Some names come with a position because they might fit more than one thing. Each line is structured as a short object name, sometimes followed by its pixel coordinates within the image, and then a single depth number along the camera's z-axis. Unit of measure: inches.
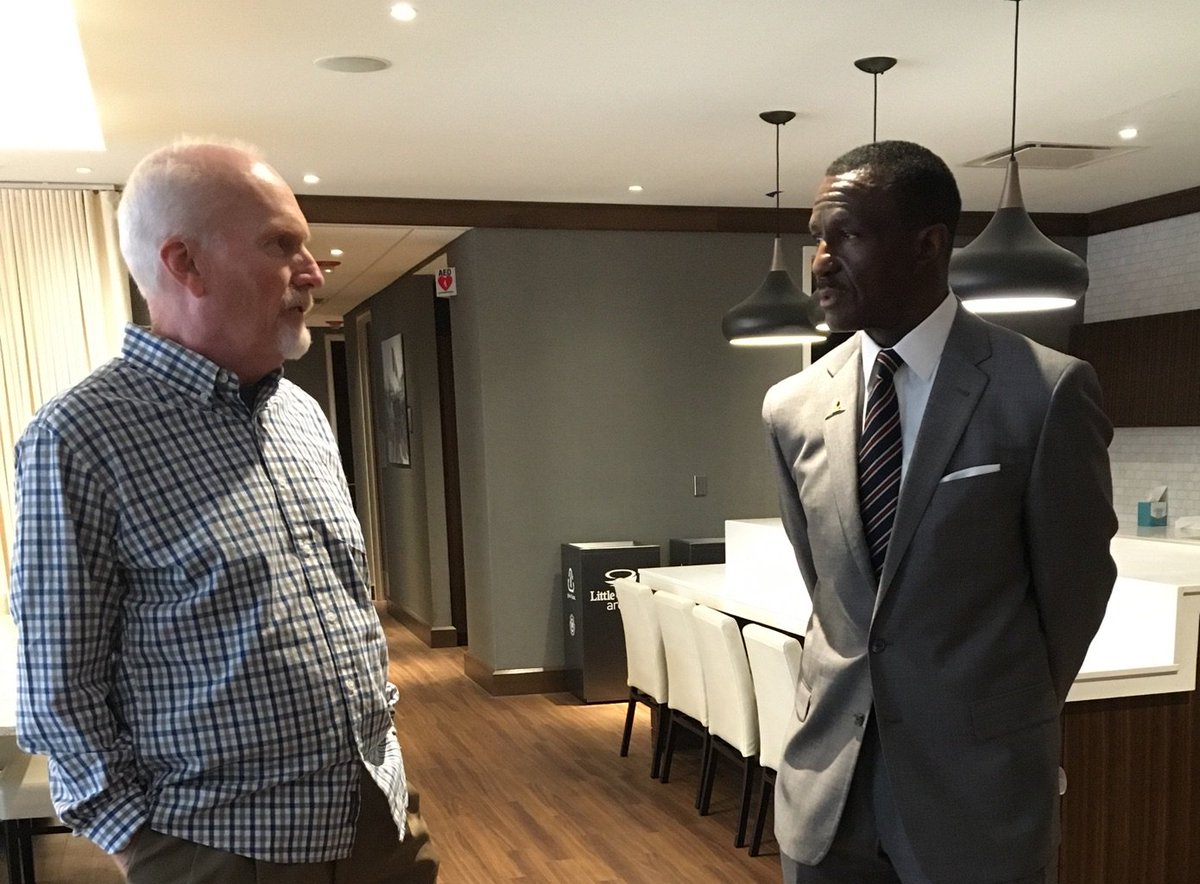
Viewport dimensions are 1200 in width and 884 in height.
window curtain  205.2
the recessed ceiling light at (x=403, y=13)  119.5
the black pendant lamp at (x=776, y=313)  164.9
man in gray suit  55.7
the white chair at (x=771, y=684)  127.1
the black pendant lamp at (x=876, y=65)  142.6
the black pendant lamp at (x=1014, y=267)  117.5
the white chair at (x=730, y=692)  144.9
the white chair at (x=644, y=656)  175.2
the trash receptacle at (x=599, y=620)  226.7
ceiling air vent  194.9
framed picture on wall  307.6
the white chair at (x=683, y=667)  159.2
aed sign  243.3
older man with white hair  49.2
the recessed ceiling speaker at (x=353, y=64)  137.1
